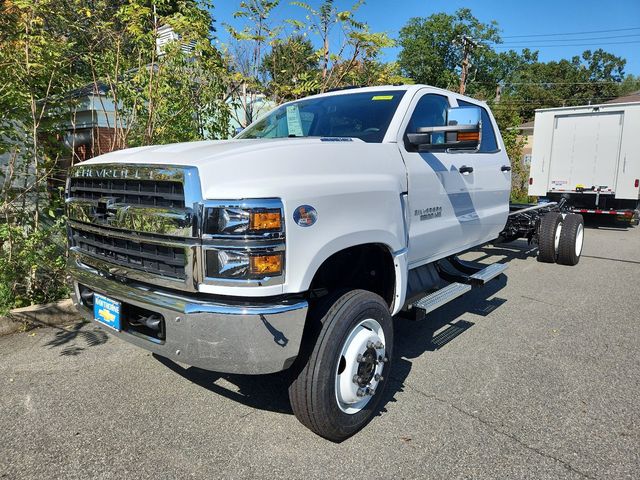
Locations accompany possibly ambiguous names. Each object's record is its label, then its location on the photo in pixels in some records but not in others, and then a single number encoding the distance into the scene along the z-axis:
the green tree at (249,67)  6.81
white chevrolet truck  2.23
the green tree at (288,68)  7.46
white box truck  11.29
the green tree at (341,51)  7.04
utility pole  27.00
